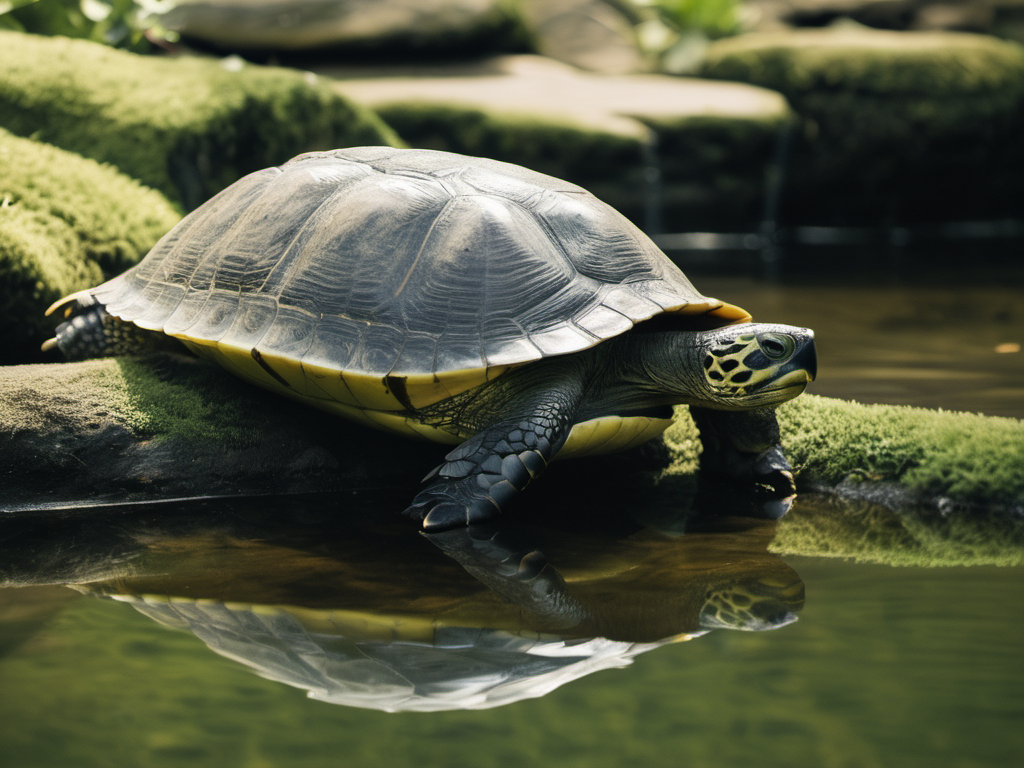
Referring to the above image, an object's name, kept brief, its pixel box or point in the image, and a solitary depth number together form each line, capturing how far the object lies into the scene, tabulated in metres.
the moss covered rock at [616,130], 11.34
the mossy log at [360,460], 3.44
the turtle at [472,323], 3.25
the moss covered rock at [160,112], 6.19
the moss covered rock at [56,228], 4.56
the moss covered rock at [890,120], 13.80
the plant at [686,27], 15.45
